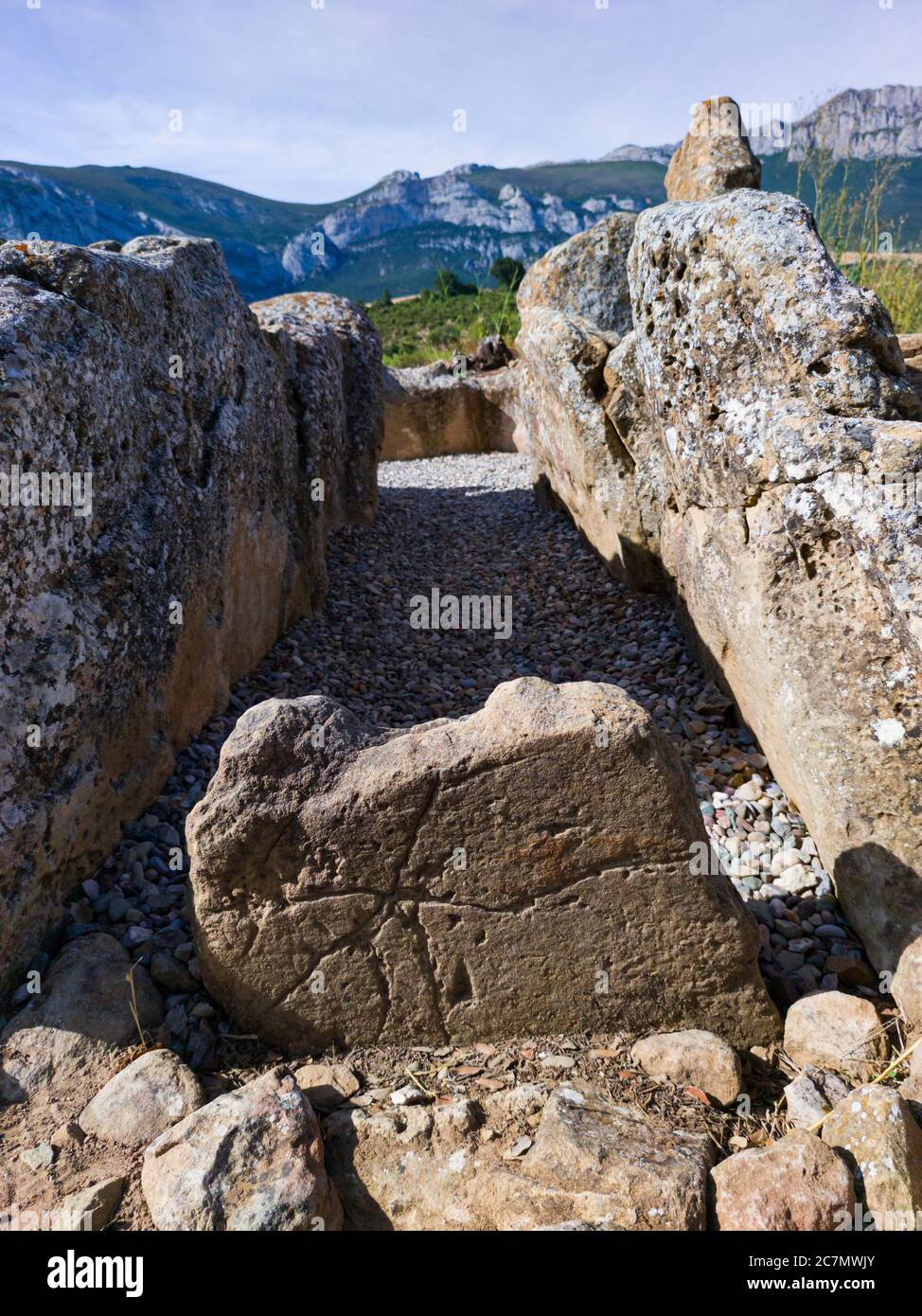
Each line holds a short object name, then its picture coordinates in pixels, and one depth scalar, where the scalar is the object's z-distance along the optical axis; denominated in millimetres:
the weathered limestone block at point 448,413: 11766
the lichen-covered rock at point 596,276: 8492
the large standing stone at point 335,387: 5914
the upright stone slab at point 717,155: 6406
